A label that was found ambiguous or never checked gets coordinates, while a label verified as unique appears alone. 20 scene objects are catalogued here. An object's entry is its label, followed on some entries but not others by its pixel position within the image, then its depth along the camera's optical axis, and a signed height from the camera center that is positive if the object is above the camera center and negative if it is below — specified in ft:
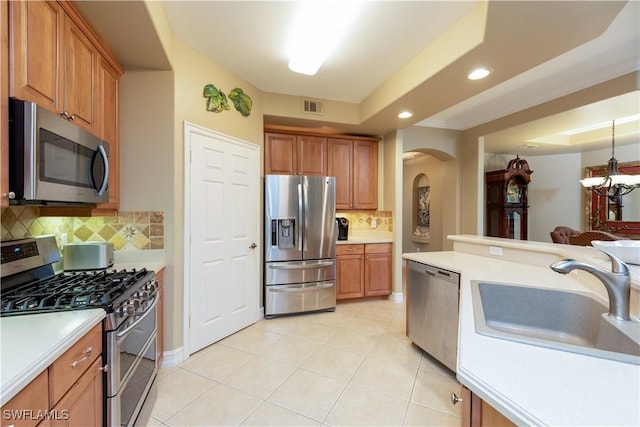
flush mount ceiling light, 6.28 +4.63
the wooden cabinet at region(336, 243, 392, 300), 12.37 -2.69
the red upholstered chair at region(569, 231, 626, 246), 10.19 -0.97
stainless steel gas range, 4.05 -1.39
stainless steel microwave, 3.75 +0.85
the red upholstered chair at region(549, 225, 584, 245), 12.94 -1.03
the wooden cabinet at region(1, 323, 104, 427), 2.57 -2.03
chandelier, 12.89 +1.68
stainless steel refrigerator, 10.78 -1.29
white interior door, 8.14 -0.82
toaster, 6.12 -1.04
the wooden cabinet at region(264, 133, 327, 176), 11.70 +2.63
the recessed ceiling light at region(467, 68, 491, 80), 7.43 +3.96
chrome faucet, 3.08 -0.75
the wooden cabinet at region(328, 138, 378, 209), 13.01 +2.06
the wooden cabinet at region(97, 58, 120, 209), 6.28 +2.29
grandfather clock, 16.06 +0.78
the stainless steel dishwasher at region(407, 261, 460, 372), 6.79 -2.69
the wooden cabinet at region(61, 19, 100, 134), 5.01 +2.70
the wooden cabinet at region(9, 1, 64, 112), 3.78 +2.48
